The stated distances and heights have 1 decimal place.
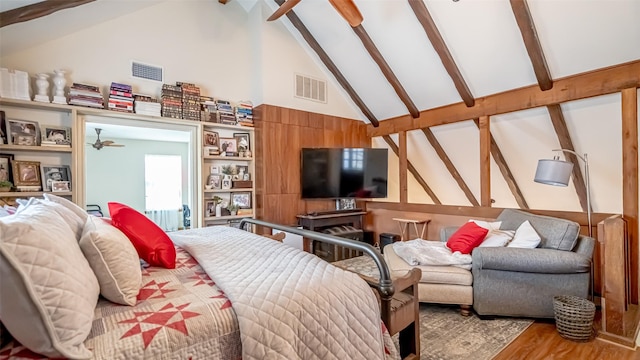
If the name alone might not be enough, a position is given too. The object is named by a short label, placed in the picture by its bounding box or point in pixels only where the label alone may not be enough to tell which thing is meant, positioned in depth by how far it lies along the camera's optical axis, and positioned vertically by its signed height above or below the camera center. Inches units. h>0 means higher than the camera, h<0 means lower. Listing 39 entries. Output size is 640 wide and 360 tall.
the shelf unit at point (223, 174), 155.3 +1.5
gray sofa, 96.6 -33.9
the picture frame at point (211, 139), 155.3 +20.2
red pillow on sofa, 115.9 -25.8
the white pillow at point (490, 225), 127.2 -22.2
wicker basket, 87.1 -43.5
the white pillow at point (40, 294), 31.0 -12.7
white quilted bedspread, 40.5 -19.9
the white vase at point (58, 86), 117.1 +36.6
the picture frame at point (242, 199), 166.6 -12.9
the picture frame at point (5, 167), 109.7 +4.4
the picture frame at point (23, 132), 110.6 +17.7
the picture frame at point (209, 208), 155.5 -16.3
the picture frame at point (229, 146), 162.1 +17.2
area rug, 82.7 -50.0
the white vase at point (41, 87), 114.0 +35.4
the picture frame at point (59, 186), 117.1 -3.1
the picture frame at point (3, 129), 108.8 +18.5
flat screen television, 181.3 +1.8
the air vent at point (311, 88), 184.7 +56.3
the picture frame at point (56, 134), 117.0 +17.9
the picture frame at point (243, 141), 168.1 +20.7
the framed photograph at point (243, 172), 169.0 +2.7
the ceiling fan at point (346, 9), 98.9 +57.5
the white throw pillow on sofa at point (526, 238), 108.7 -24.0
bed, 33.9 -19.1
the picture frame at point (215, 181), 158.2 -2.2
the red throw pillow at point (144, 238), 62.7 -13.1
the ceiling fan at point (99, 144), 171.5 +20.2
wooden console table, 174.6 -27.6
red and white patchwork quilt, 34.7 -19.3
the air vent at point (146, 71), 137.9 +50.7
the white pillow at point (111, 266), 44.0 -13.5
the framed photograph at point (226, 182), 161.2 -2.9
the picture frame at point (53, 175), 116.5 +1.3
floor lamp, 108.0 +0.6
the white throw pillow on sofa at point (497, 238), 114.9 -25.4
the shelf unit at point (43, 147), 110.3 +12.2
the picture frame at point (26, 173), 110.9 +2.1
